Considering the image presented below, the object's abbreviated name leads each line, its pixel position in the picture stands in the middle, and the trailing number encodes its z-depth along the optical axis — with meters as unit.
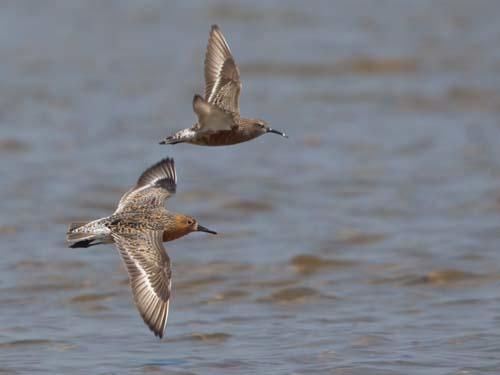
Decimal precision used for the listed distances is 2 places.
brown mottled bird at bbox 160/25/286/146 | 14.73
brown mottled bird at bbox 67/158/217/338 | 13.78
